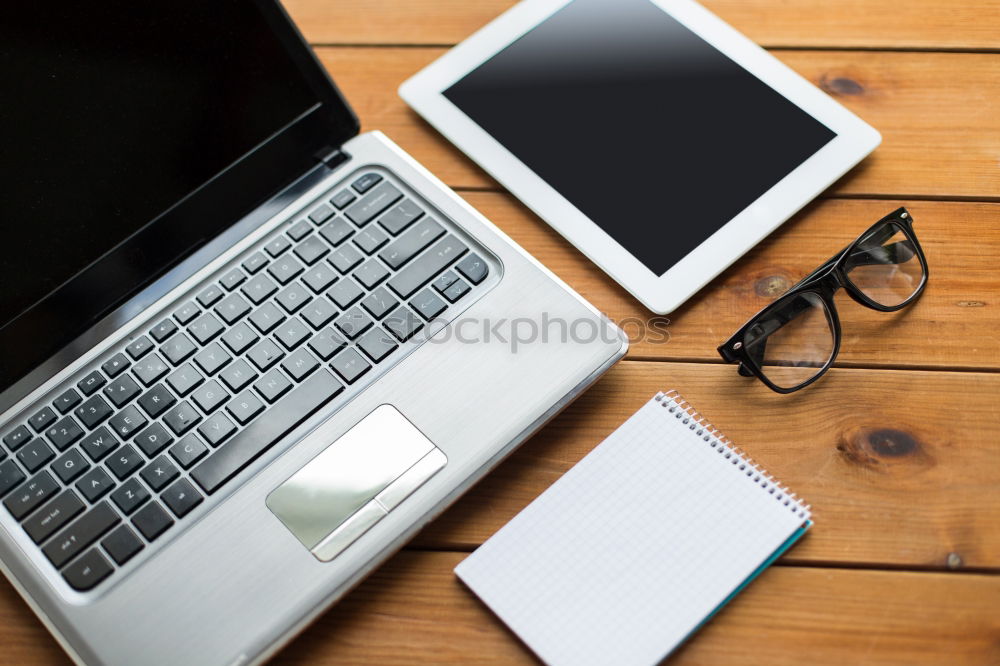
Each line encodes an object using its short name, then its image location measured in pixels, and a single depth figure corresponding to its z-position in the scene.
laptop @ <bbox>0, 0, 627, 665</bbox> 0.56
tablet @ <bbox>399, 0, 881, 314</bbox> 0.68
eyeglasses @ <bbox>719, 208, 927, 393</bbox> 0.64
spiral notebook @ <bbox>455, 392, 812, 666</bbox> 0.56
